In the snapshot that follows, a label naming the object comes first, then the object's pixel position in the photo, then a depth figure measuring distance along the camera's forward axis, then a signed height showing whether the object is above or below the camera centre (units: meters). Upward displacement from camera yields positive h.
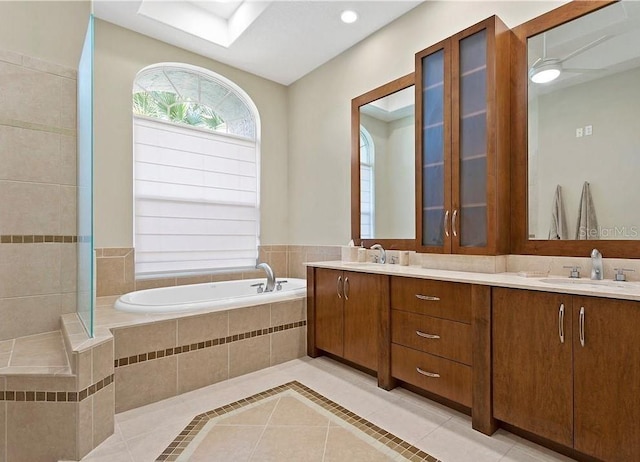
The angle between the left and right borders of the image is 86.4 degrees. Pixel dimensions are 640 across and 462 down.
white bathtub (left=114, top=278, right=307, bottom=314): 2.34 -0.51
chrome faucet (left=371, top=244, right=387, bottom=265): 2.85 -0.17
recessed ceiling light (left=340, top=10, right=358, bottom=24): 2.84 +1.84
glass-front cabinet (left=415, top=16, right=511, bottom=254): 2.05 +0.60
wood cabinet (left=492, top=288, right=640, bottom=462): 1.32 -0.59
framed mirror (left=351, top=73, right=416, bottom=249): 2.80 +0.60
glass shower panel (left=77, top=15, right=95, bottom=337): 1.76 +0.27
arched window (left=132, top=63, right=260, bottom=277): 3.23 +0.65
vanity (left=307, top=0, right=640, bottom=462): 1.43 -0.05
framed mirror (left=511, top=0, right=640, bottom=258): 1.76 +0.57
